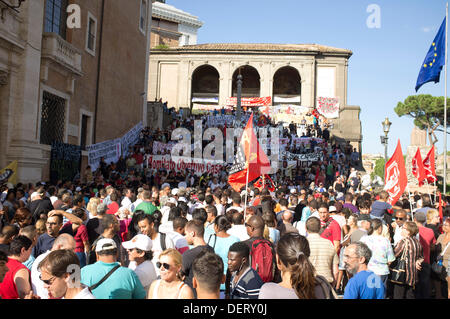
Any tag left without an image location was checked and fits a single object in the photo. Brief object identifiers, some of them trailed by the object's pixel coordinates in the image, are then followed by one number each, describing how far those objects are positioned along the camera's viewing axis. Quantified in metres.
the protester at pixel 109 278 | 3.55
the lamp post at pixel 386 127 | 18.47
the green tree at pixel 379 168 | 56.56
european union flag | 16.61
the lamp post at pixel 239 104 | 33.50
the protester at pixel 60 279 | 3.13
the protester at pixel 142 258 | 4.14
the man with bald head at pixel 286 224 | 6.69
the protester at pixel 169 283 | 3.30
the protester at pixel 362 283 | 3.78
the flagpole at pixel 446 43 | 16.50
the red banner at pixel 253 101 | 44.81
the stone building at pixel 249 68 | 44.78
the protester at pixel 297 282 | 3.14
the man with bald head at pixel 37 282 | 3.80
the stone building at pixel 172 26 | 57.56
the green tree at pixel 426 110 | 56.38
